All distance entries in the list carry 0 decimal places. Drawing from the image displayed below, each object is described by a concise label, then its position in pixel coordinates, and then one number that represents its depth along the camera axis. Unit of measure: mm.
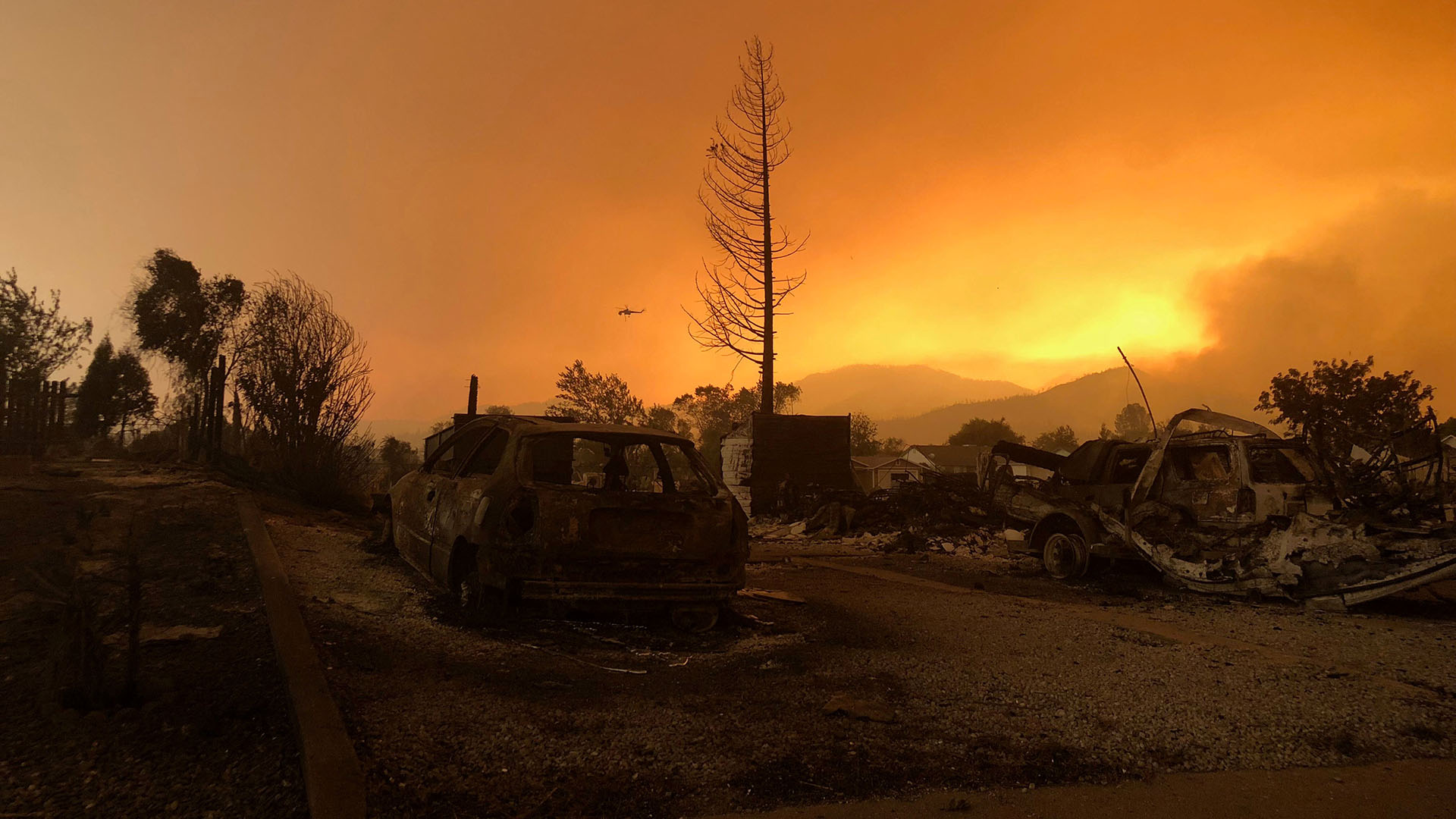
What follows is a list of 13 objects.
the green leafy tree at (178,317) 29578
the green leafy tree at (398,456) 37594
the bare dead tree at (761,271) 26606
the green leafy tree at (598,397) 54500
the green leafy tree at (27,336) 25766
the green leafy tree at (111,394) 33312
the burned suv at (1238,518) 6699
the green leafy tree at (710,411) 76000
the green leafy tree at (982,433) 104562
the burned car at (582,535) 4977
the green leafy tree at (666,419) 70150
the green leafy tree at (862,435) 88250
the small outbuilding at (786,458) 20219
